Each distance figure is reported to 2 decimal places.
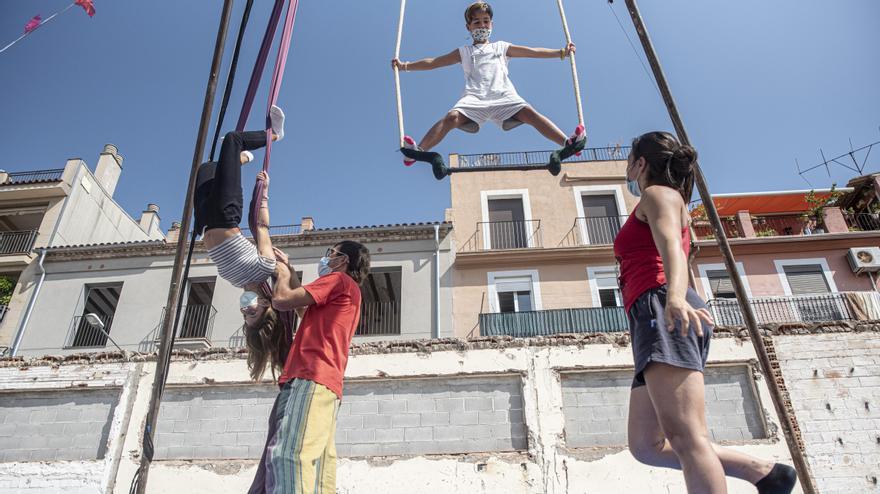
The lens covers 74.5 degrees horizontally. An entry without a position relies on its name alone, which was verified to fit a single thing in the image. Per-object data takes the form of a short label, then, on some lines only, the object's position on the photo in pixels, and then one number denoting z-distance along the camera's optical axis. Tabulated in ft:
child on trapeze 15.31
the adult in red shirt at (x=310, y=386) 8.27
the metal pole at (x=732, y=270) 9.45
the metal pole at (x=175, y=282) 11.11
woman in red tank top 6.88
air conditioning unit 59.16
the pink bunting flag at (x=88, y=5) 29.86
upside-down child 9.84
